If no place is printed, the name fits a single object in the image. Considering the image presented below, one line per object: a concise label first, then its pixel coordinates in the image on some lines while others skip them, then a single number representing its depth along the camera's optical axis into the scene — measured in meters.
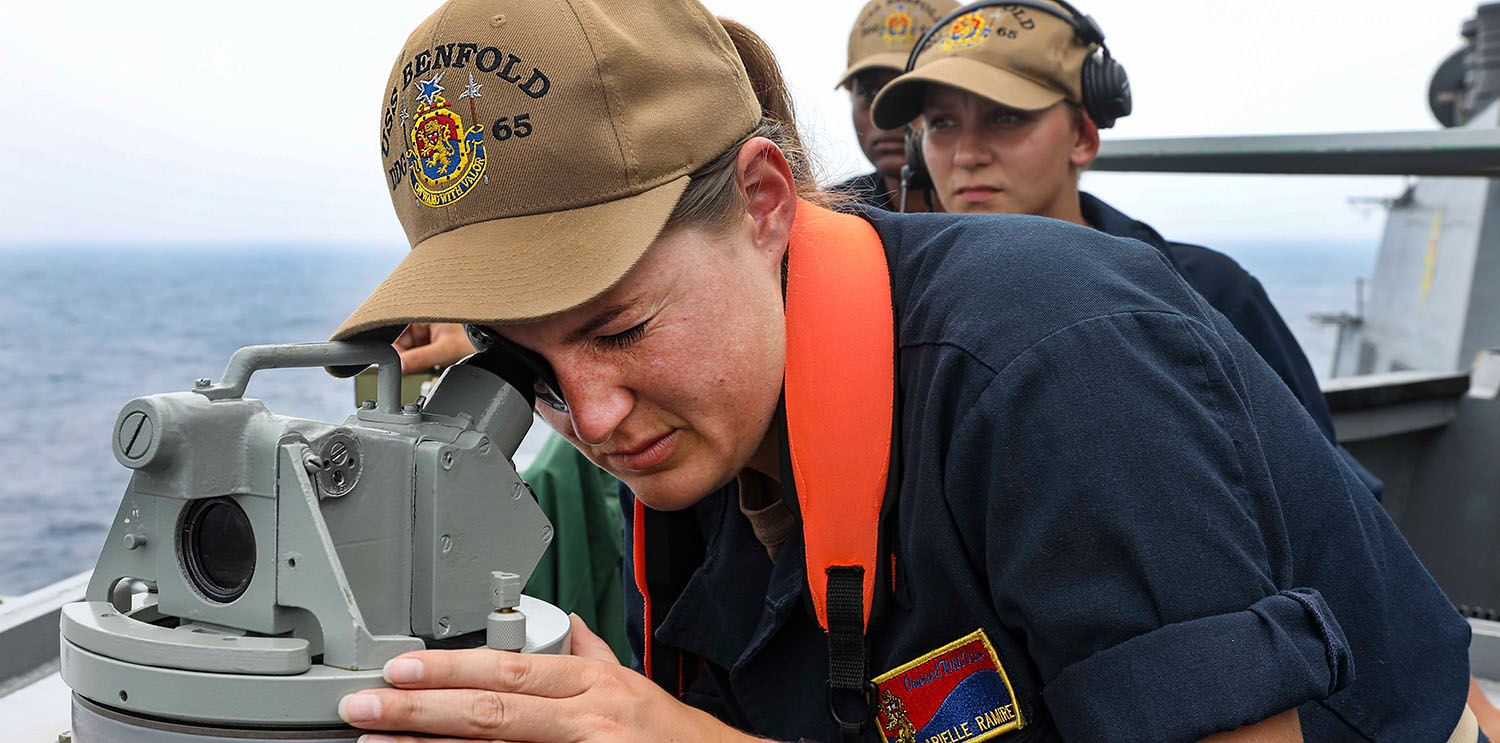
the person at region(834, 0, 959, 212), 3.26
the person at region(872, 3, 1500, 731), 2.40
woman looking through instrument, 0.89
